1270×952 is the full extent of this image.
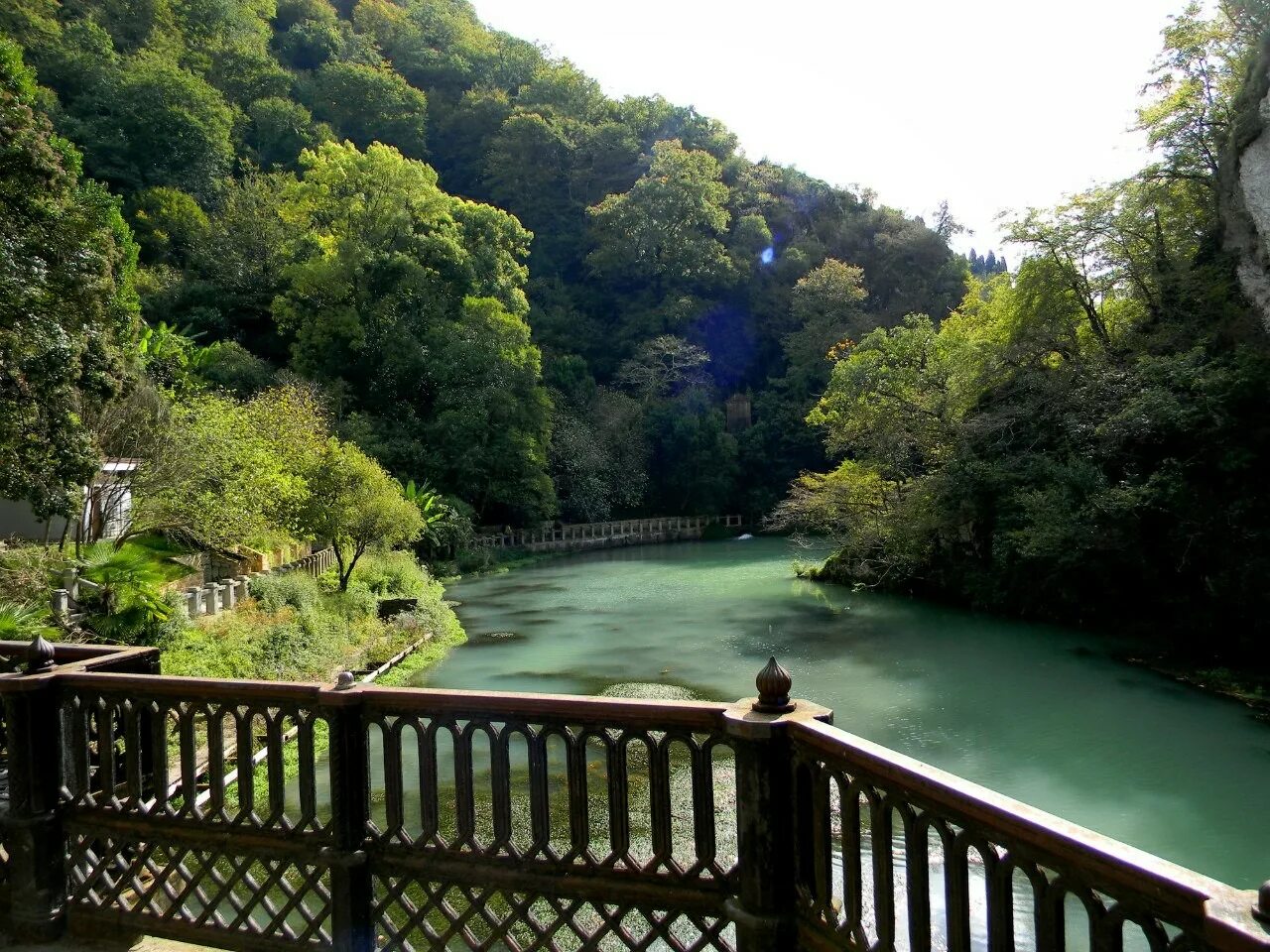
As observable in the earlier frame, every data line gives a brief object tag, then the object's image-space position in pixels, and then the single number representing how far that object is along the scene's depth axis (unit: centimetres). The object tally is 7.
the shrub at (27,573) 1023
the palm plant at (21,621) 812
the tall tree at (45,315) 1133
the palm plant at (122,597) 1029
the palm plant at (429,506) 2648
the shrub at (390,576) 2019
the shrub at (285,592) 1450
